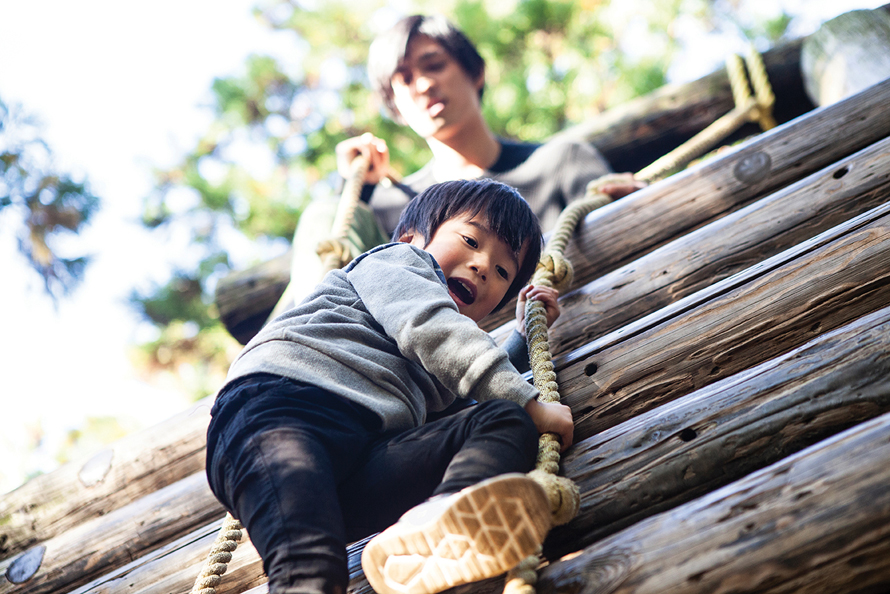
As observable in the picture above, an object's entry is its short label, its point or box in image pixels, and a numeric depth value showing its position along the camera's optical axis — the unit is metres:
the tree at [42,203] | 5.21
